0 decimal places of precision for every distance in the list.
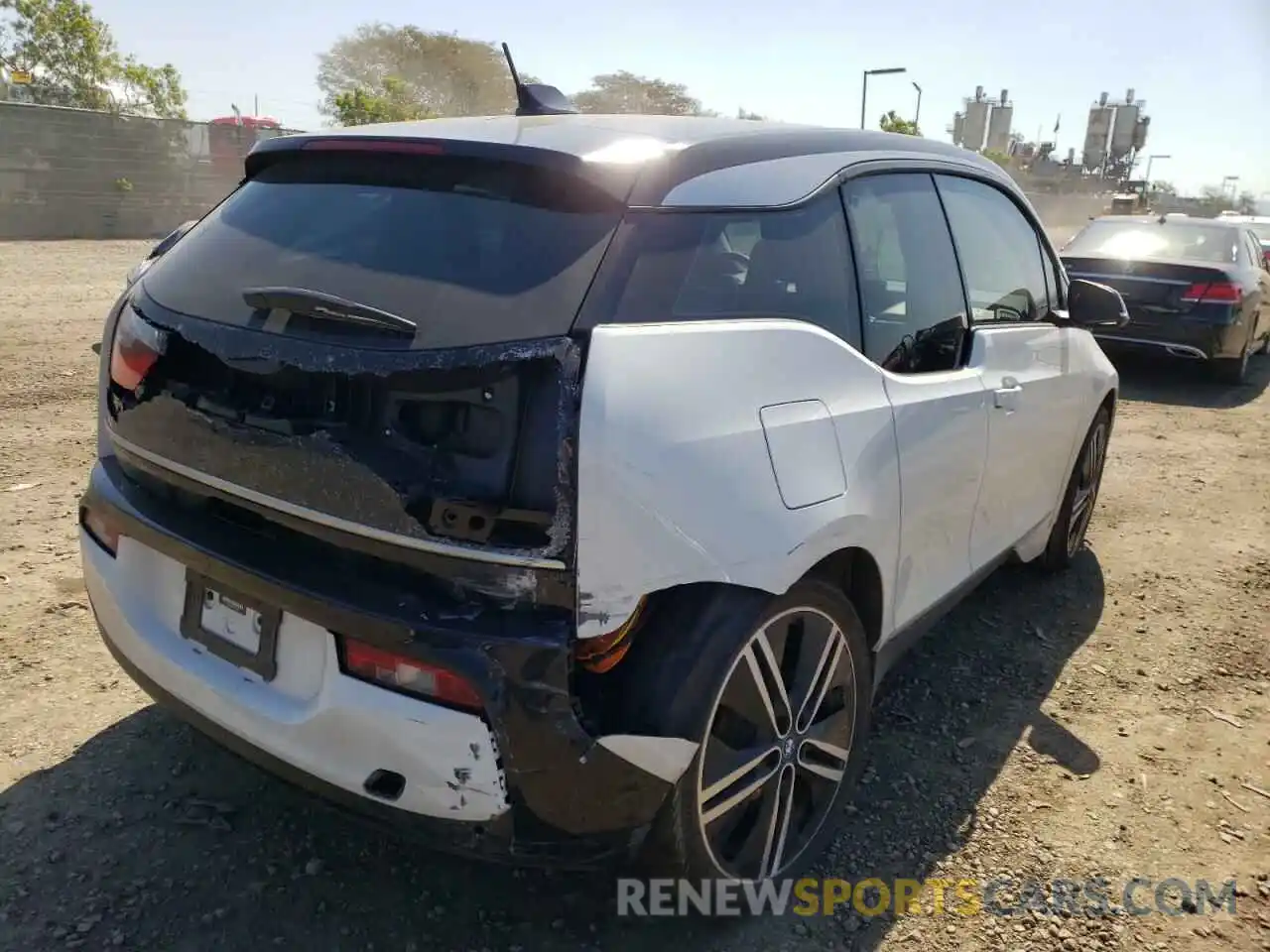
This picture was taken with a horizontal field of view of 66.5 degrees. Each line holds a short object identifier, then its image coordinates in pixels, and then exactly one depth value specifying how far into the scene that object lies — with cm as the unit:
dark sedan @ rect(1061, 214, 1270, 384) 838
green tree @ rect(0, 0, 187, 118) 3005
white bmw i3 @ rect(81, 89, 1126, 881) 176
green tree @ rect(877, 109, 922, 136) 4531
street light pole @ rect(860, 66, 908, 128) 3269
